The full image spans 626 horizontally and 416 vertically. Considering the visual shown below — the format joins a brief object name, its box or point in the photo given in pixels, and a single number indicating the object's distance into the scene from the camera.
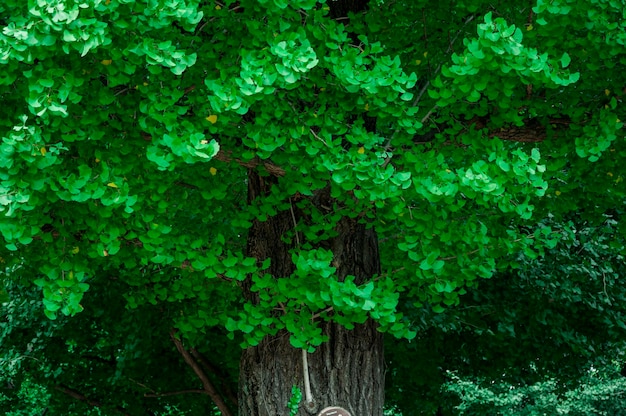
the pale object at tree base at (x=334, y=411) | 6.68
